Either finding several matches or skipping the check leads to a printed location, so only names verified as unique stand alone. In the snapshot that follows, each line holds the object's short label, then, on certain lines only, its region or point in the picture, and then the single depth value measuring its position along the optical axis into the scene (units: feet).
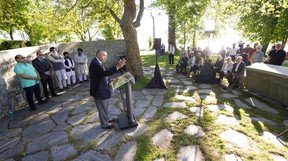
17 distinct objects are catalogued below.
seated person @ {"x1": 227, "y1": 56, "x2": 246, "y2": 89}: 22.03
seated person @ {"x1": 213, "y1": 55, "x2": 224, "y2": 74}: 25.53
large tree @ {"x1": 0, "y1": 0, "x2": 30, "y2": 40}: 27.91
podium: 11.35
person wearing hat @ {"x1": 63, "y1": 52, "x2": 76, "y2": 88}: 23.56
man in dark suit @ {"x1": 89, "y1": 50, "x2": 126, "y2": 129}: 11.27
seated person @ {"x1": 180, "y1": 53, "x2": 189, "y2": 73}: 30.30
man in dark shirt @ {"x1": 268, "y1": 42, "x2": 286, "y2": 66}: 21.77
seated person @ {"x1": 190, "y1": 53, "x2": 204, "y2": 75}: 28.27
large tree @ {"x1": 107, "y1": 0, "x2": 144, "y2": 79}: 21.96
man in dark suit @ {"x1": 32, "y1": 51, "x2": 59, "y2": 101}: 18.10
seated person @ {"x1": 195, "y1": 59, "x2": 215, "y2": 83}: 25.11
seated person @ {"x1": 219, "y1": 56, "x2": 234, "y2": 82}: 23.74
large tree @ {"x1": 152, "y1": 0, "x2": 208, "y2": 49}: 24.79
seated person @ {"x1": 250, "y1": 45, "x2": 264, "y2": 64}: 26.65
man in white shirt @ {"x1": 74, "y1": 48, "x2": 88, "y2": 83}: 25.88
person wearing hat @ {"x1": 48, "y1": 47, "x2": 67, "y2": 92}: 20.97
